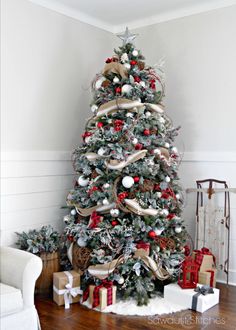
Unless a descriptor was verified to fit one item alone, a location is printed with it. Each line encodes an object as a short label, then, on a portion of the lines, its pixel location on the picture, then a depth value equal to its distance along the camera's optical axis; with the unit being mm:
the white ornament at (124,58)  3932
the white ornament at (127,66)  3888
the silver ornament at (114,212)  3680
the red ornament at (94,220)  3748
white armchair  2854
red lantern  3740
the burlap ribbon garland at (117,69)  3863
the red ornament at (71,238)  3970
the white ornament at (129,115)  3791
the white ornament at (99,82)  4020
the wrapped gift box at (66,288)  3658
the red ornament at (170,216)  3890
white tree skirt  3477
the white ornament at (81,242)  3828
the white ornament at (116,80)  3873
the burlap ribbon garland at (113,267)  3637
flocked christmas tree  3689
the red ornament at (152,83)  3994
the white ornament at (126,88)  3811
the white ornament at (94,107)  3989
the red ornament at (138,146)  3732
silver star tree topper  4066
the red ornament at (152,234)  3686
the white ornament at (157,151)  3791
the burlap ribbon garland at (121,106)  3791
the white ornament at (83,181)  3929
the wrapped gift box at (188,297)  3537
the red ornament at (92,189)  3794
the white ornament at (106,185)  3719
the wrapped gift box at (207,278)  3896
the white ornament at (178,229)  3887
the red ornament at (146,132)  3789
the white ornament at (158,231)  3719
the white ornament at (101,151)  3770
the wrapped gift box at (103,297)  3533
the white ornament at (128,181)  3658
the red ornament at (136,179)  3702
